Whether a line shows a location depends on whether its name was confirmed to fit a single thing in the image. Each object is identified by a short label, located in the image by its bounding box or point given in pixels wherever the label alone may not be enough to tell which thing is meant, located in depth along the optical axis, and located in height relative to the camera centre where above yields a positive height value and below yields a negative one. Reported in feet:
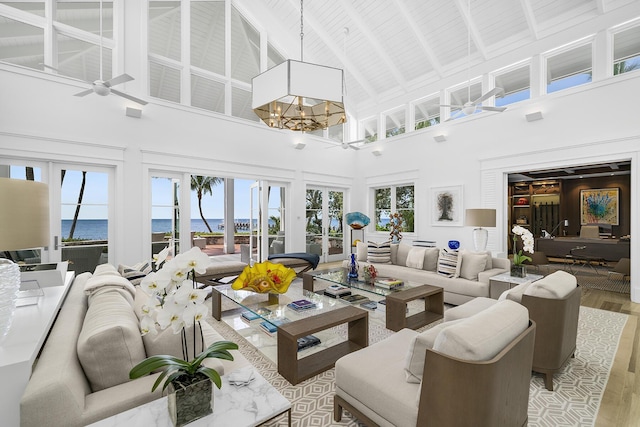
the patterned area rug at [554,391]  6.27 -4.37
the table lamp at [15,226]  3.68 -0.14
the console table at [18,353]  3.49 -1.74
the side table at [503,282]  11.87 -2.78
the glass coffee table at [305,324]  7.52 -3.07
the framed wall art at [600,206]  25.99 +0.74
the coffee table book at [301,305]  9.43 -2.97
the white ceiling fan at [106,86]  12.24 +5.64
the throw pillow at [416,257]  16.20 -2.42
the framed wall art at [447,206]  21.18 +0.62
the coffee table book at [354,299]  12.16 -3.58
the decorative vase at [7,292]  3.85 -1.04
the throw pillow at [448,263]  14.23 -2.42
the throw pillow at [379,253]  17.61 -2.37
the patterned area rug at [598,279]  17.07 -4.29
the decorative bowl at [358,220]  22.66 -0.43
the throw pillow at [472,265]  13.61 -2.41
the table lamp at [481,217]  14.53 -0.14
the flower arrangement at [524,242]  12.44 -1.23
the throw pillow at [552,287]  7.44 -1.93
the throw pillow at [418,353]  4.79 -2.33
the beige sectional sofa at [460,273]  13.03 -3.01
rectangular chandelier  9.91 +4.54
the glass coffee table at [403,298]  10.64 -3.33
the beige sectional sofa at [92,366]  3.63 -2.21
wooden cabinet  29.53 +0.94
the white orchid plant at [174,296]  3.76 -1.07
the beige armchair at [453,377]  4.09 -2.61
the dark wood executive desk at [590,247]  20.85 -2.53
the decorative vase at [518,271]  12.51 -2.45
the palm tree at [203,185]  38.51 +4.01
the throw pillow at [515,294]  7.72 -2.13
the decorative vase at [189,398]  3.78 -2.42
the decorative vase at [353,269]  13.79 -2.63
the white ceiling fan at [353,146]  27.09 +6.46
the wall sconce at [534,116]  17.29 +5.86
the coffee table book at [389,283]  12.32 -2.98
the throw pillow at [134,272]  11.20 -2.28
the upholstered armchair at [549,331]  7.30 -2.94
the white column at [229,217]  34.12 -0.26
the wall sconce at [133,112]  16.52 +5.84
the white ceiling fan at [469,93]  13.76 +5.68
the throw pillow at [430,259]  16.07 -2.49
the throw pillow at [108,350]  4.42 -2.09
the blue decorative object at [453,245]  17.10 -1.80
